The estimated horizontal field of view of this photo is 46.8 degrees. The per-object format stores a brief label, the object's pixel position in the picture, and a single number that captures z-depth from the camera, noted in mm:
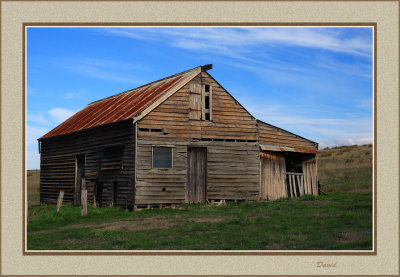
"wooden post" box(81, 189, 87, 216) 21344
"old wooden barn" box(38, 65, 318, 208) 23688
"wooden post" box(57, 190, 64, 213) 22161
